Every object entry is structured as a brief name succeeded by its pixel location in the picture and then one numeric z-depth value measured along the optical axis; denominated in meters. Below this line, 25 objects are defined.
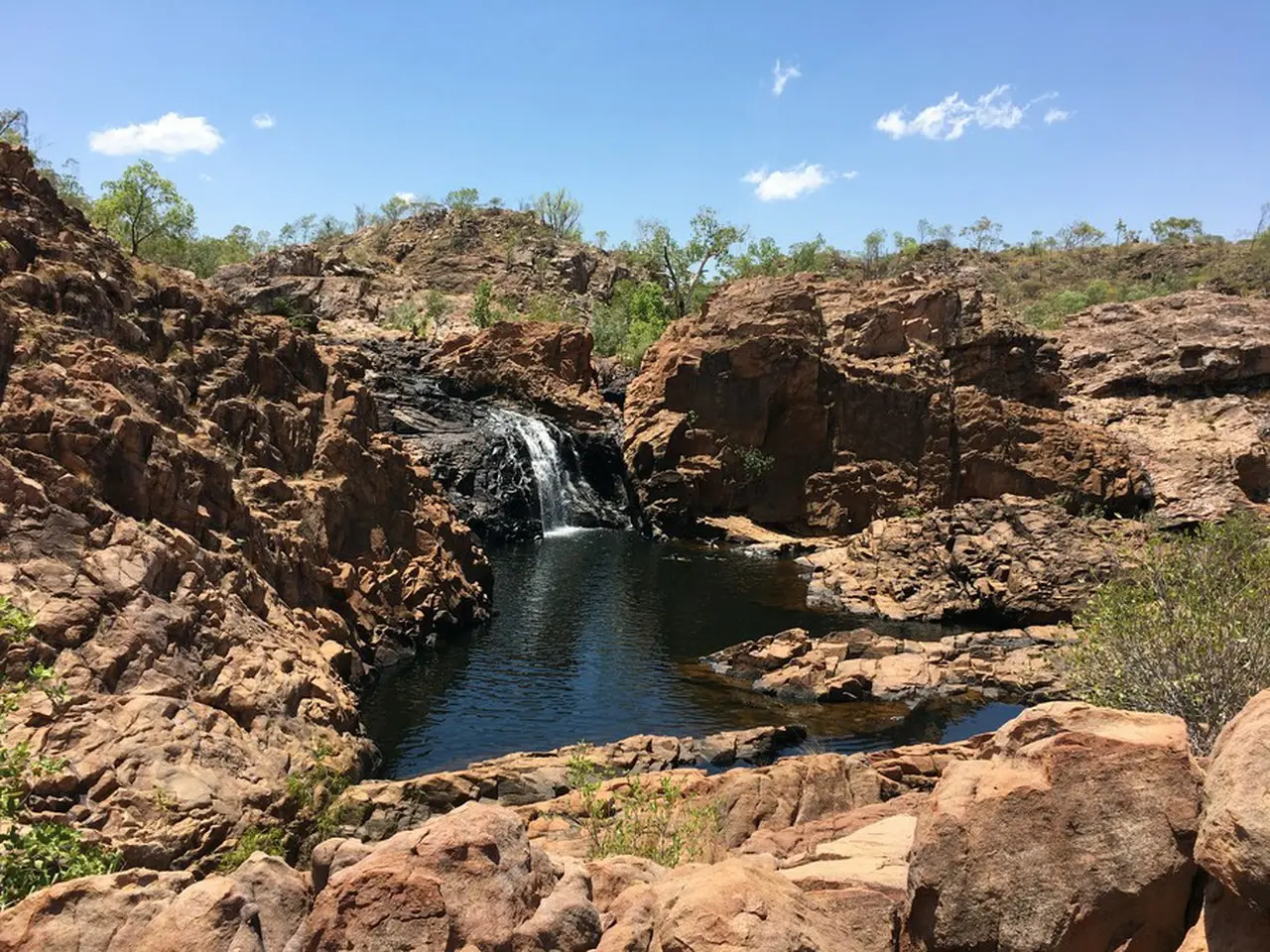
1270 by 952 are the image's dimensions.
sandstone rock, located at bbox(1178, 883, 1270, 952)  5.39
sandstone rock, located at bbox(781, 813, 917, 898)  7.82
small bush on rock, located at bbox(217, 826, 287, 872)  13.59
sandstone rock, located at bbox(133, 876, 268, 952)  6.36
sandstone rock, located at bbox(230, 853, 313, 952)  6.79
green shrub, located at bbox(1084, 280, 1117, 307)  92.44
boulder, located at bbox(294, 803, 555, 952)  6.40
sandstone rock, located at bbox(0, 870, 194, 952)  6.38
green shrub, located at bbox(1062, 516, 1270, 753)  14.22
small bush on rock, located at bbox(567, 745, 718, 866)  11.69
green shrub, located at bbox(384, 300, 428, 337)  76.50
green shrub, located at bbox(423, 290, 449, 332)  81.75
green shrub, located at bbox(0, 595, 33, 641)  9.80
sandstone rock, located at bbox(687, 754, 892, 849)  15.57
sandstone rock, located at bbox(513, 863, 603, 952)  6.67
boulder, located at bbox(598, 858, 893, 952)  6.27
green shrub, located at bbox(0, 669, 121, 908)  8.63
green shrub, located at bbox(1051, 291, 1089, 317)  86.75
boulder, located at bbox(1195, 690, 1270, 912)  5.11
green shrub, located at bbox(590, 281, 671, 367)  72.56
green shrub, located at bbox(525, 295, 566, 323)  82.81
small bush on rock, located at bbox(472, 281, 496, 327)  80.31
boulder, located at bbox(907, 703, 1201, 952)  6.25
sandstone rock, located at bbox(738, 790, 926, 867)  13.21
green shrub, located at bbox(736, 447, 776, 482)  53.91
